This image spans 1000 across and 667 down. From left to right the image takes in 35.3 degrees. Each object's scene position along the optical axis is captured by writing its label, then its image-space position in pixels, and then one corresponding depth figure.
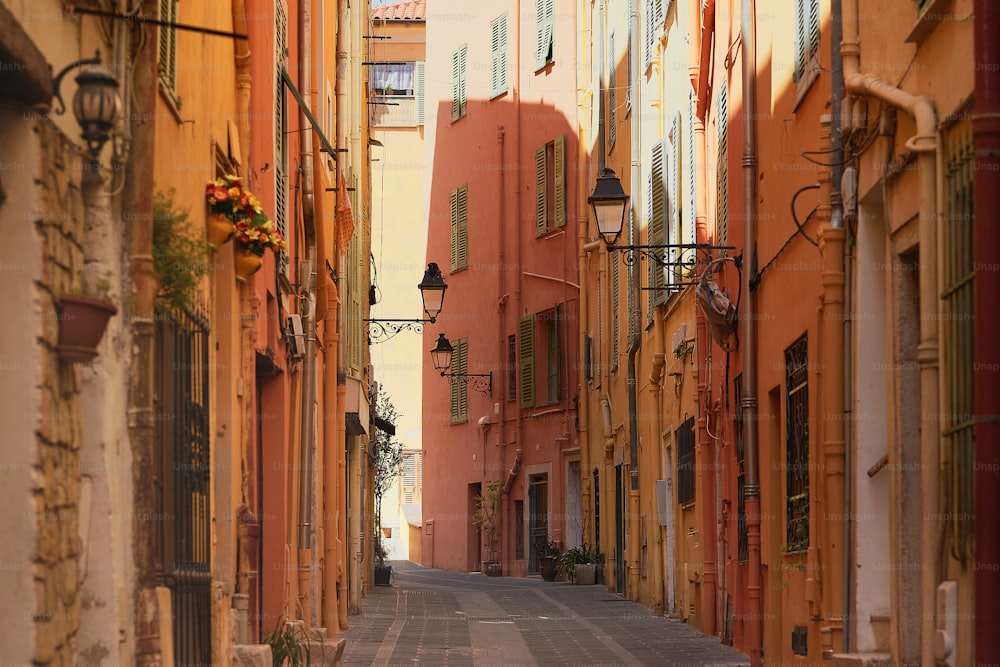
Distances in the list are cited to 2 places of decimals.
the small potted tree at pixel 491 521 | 32.75
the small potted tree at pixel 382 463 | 27.27
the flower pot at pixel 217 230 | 8.79
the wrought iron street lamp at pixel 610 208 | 14.23
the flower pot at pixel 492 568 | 32.62
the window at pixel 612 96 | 25.14
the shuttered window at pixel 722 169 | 14.96
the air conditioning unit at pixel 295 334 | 12.80
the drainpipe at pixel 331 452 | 15.47
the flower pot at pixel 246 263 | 9.48
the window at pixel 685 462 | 17.66
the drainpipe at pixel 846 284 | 9.35
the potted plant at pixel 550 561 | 28.80
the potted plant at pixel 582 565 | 26.83
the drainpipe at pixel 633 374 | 21.70
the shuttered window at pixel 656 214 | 19.27
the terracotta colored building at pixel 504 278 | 30.77
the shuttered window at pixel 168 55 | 7.77
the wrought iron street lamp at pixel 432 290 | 20.94
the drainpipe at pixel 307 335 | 13.09
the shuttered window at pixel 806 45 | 10.69
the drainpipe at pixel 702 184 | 15.81
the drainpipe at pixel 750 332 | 12.52
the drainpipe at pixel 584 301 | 27.84
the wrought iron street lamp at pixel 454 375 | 27.03
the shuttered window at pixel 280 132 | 12.38
